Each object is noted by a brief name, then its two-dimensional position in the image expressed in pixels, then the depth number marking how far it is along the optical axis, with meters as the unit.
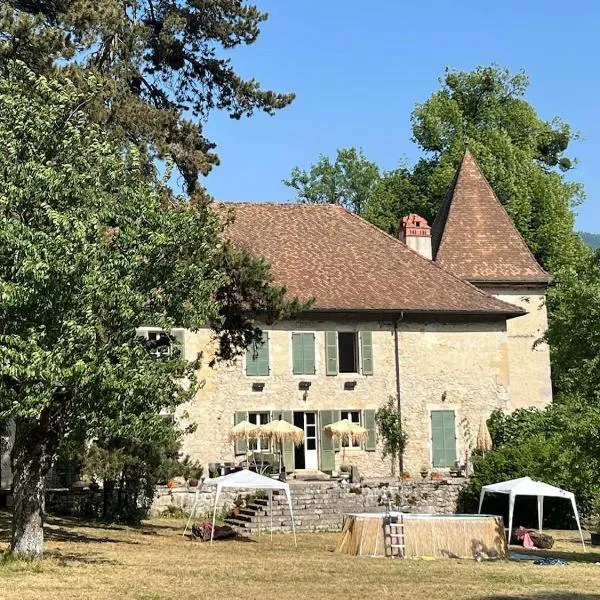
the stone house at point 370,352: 30.77
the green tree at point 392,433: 31.33
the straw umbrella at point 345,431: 29.91
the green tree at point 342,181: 58.38
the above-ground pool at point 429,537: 20.34
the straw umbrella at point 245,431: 29.08
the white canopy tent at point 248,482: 22.64
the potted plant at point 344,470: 30.46
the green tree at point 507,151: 43.22
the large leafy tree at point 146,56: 18.86
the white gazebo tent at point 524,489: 23.34
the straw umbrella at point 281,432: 28.67
